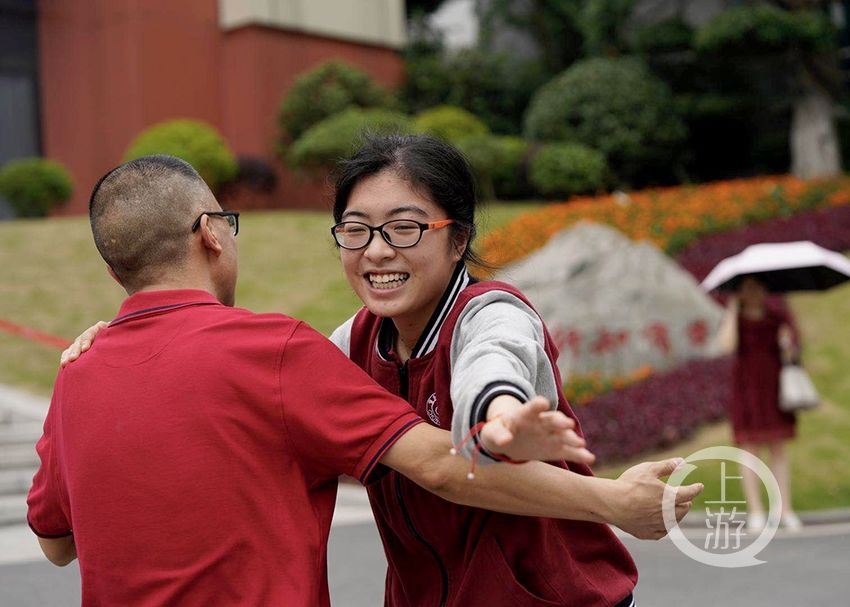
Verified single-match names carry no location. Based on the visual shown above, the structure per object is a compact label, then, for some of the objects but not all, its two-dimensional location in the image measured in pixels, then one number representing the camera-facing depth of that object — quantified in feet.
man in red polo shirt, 6.22
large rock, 30.53
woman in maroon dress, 22.82
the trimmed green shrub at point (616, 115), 56.54
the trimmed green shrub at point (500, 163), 55.11
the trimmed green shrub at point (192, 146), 51.67
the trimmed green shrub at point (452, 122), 57.41
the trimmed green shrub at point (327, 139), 52.34
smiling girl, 6.79
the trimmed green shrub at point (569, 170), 54.54
